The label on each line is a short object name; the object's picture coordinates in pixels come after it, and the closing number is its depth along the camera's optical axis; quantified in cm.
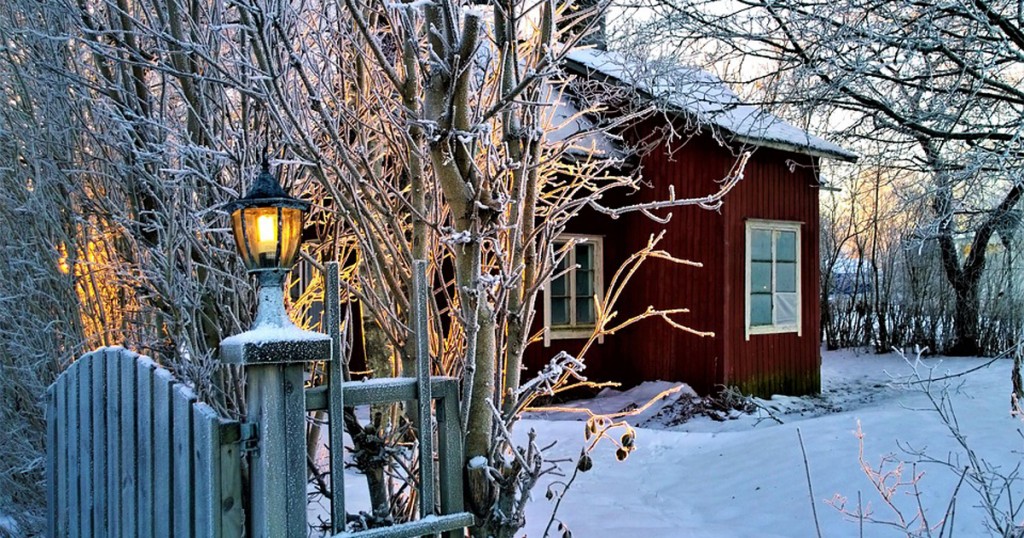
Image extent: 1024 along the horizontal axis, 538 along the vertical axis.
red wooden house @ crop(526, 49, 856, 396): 1048
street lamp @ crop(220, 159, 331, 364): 211
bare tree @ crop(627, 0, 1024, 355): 575
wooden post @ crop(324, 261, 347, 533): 213
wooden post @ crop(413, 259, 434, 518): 231
